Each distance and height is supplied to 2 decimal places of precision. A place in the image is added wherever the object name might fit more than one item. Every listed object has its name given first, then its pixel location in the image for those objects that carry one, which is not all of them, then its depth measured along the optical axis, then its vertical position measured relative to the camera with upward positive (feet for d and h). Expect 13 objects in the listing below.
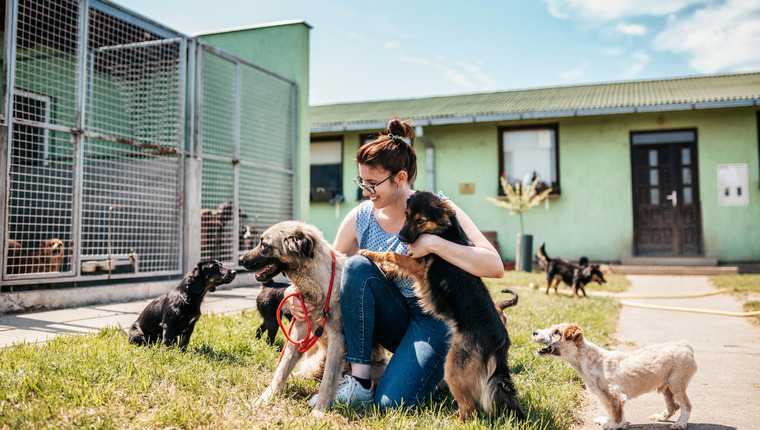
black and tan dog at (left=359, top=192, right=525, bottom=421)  7.34 -1.41
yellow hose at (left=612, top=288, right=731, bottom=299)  22.18 -3.10
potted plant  35.29 +2.32
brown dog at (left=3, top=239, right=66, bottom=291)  17.44 -1.14
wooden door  38.34 +2.91
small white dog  8.05 -2.44
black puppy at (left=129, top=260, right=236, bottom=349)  10.93 -1.92
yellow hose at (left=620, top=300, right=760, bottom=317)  15.76 -2.96
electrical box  36.81 +3.50
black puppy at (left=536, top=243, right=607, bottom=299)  22.88 -2.15
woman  7.98 -1.21
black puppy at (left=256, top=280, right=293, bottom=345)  12.04 -1.98
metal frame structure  17.49 +4.51
